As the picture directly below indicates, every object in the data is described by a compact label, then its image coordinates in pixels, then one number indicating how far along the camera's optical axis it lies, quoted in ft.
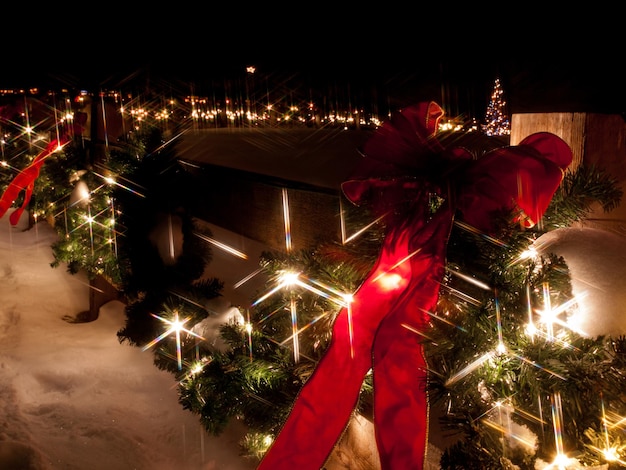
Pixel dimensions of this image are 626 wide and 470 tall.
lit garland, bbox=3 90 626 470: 4.40
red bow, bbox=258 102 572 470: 4.74
